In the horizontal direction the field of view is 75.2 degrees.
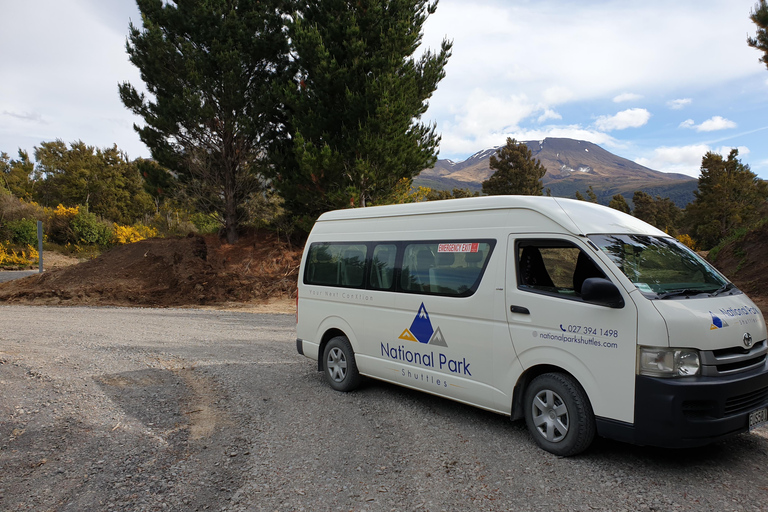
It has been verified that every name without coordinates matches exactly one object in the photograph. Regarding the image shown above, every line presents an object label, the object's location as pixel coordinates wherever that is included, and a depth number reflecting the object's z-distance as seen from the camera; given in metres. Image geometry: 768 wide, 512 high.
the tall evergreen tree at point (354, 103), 17.62
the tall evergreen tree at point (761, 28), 13.52
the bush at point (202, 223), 32.31
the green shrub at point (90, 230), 37.75
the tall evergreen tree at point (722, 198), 40.12
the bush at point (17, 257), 32.72
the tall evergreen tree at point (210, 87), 20.33
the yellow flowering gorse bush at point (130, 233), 36.75
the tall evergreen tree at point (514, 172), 49.97
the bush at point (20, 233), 36.00
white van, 3.88
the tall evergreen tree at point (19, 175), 56.19
